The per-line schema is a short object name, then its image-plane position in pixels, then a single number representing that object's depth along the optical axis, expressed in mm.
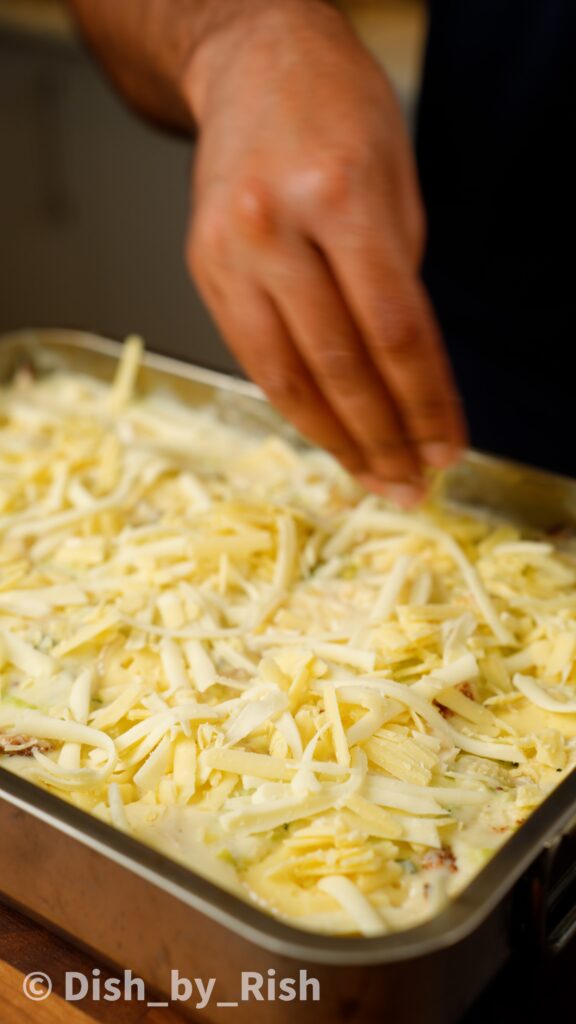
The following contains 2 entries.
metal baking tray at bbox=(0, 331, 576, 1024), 629
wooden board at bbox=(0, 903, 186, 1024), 766
